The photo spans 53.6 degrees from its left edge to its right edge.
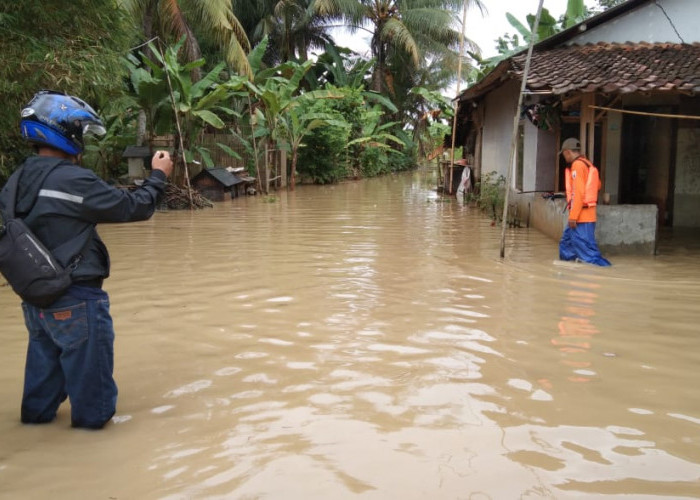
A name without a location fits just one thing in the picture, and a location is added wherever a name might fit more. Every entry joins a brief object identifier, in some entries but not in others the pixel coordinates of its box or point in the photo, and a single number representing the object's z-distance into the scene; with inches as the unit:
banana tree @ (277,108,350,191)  810.8
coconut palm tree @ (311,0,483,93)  1186.3
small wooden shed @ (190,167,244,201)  693.9
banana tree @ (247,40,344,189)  748.3
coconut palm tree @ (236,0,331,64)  1122.0
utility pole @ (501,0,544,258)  325.1
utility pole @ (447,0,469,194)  644.7
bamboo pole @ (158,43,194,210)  566.3
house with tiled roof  419.2
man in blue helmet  132.9
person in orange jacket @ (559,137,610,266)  337.4
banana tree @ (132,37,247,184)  582.6
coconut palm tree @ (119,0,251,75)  660.1
